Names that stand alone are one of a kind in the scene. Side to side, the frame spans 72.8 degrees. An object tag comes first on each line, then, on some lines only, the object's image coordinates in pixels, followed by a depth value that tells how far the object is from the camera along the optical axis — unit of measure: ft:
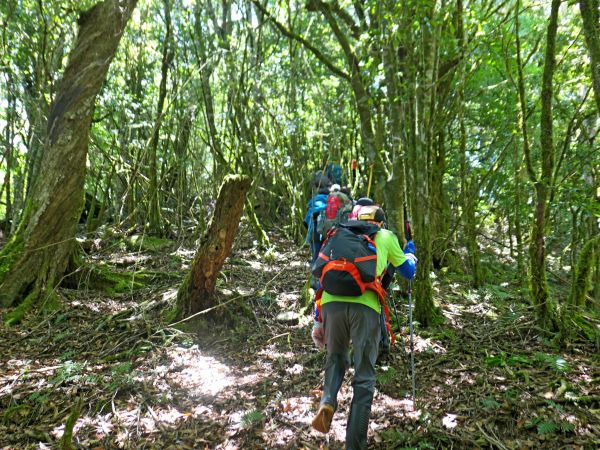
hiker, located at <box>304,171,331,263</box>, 21.98
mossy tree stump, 18.10
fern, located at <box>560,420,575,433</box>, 10.99
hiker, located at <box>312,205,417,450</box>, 10.59
